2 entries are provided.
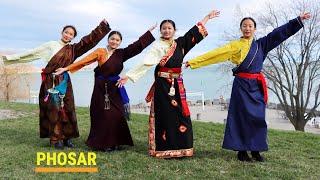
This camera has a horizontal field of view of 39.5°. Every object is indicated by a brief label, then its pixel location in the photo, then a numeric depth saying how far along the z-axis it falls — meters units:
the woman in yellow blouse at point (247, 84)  5.21
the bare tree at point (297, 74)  20.91
